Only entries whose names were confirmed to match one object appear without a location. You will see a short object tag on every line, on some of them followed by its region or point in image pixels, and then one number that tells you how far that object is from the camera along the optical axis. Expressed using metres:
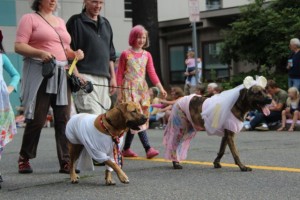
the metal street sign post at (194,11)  23.26
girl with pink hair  12.70
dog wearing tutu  10.56
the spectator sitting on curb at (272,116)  21.67
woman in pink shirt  10.62
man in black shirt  11.50
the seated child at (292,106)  20.99
